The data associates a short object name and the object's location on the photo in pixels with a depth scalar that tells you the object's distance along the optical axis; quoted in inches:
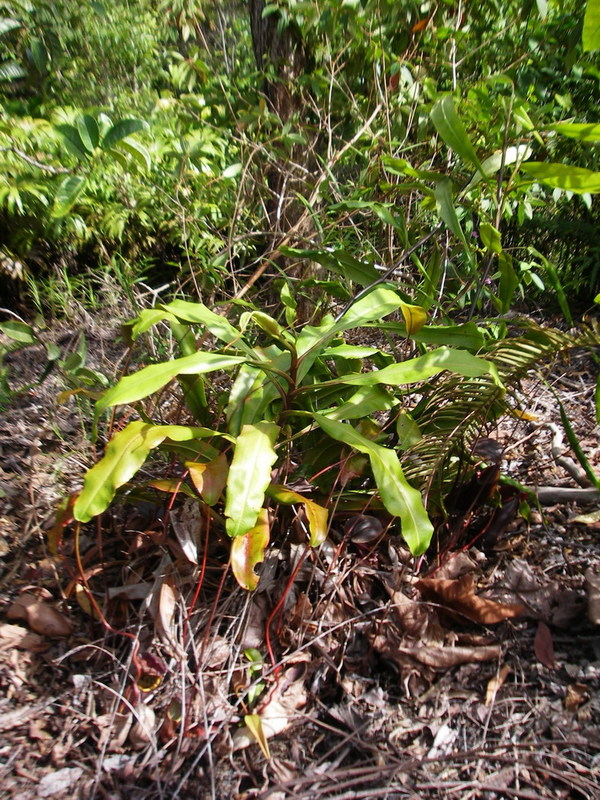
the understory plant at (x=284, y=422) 51.2
